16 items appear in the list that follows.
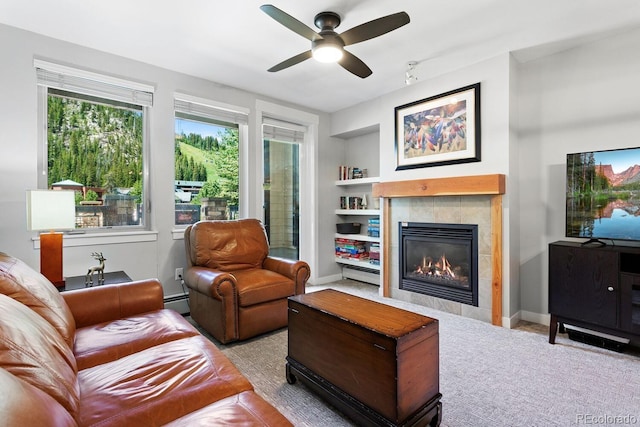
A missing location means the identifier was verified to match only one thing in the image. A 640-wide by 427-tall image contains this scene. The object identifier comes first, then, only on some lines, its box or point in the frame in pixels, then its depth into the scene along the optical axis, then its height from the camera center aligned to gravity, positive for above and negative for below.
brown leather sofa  0.85 -0.66
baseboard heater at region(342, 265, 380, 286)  4.59 -0.98
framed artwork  3.19 +0.89
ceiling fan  1.97 +1.22
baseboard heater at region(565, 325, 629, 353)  2.45 -1.07
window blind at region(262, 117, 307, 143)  4.23 +1.14
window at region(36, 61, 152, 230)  2.77 +0.67
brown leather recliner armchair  2.51 -0.60
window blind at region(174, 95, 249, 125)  3.42 +1.17
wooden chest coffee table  1.44 -0.77
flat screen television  2.38 +0.11
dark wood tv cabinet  2.24 -0.61
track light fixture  3.14 +1.46
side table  2.27 -0.53
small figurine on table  2.34 -0.49
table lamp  2.09 -0.05
